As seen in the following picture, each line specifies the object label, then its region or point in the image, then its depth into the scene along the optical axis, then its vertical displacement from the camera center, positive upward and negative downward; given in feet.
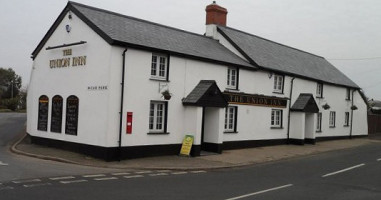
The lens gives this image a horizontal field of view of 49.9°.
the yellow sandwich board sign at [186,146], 60.54 -5.63
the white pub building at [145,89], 53.98 +2.75
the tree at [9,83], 257.09 +12.41
